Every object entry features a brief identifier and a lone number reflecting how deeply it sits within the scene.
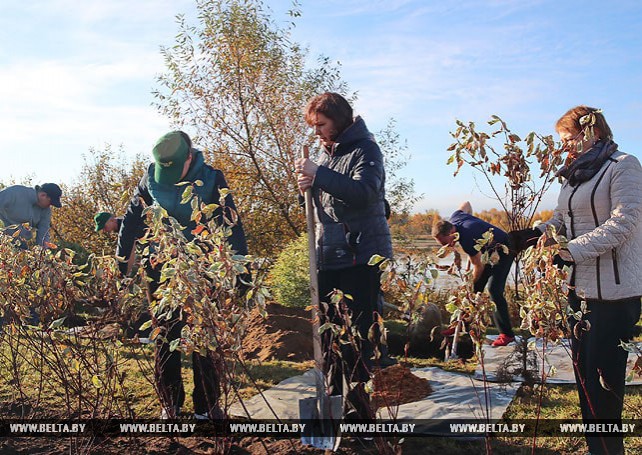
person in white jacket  2.77
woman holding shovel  3.19
